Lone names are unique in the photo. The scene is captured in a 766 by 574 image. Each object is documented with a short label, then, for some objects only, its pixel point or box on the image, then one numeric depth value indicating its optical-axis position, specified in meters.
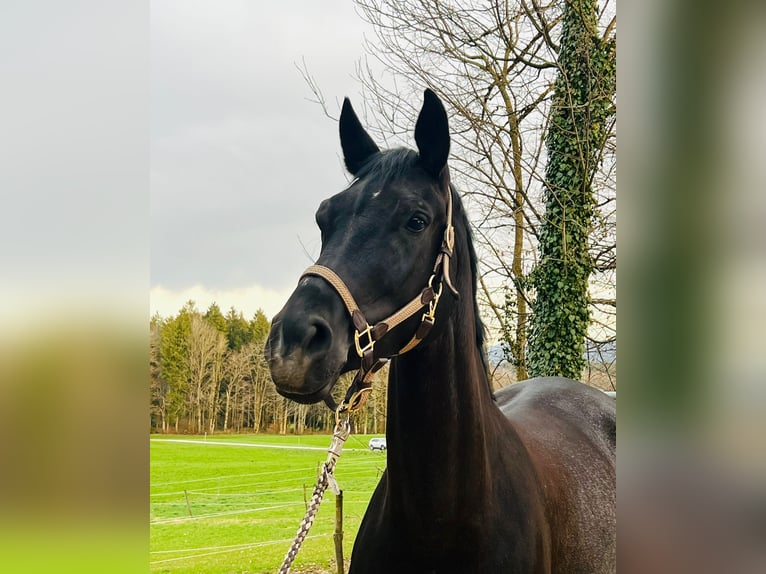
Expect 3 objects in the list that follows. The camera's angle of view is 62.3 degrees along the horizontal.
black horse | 1.89
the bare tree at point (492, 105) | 9.53
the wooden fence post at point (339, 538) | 8.23
